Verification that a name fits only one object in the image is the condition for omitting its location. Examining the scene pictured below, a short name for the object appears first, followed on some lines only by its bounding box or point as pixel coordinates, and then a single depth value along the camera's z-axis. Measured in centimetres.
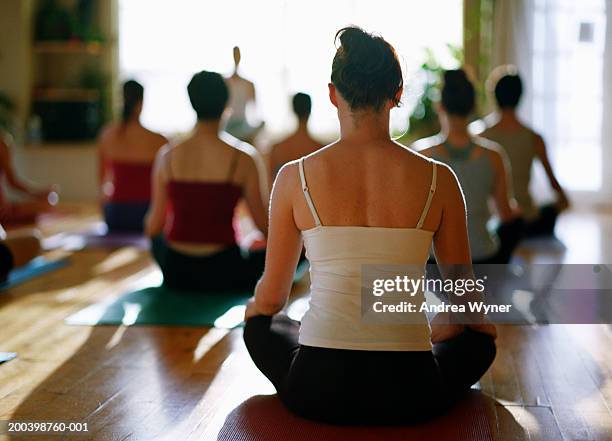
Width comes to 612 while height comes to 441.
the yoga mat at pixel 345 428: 194
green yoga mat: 316
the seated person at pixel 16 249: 370
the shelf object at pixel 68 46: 761
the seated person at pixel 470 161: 333
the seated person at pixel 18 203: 500
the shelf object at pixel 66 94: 768
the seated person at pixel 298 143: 451
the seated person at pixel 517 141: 429
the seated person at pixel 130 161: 507
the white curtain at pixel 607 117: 715
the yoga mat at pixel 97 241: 501
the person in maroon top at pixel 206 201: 350
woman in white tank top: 188
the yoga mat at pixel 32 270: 389
